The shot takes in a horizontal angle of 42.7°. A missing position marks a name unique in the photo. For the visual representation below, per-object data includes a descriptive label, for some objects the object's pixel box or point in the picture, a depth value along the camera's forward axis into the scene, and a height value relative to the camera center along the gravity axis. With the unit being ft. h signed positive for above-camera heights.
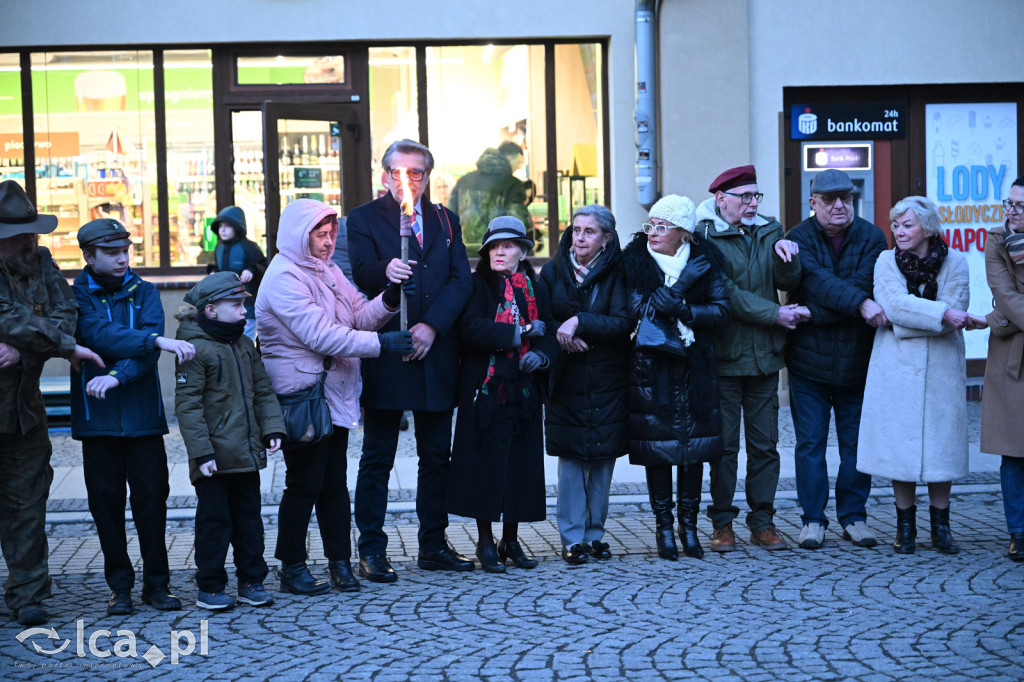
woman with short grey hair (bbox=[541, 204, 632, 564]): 22.03 -2.07
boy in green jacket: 19.01 -2.35
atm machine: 41.19 +2.87
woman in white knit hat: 21.95 -1.79
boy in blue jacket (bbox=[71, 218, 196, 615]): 19.24 -2.16
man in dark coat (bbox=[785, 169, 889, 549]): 23.00 -1.73
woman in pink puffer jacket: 20.11 -1.40
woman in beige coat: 21.93 -1.85
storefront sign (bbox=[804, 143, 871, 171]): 41.19 +3.15
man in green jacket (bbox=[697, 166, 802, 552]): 22.84 -1.54
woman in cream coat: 22.38 -2.22
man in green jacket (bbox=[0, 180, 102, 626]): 18.76 -1.50
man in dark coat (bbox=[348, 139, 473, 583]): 21.30 -1.71
